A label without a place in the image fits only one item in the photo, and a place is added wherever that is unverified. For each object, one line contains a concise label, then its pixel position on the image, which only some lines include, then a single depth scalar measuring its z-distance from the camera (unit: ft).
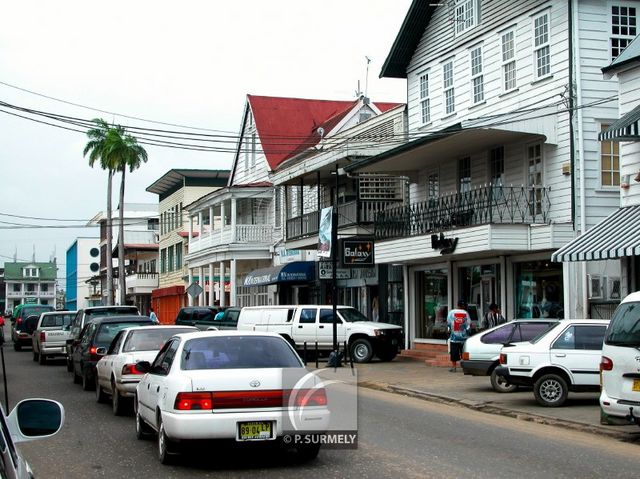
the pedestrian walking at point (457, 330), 78.79
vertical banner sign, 84.48
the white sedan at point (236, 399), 31.65
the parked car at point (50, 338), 97.71
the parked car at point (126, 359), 48.83
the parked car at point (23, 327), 132.46
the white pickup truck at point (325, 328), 95.45
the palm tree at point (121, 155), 199.21
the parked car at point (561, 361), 54.03
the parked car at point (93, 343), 63.85
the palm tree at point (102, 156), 201.57
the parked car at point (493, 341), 64.08
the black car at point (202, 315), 118.11
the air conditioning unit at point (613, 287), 76.07
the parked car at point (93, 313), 86.02
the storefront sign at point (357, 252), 98.43
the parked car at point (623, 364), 38.34
